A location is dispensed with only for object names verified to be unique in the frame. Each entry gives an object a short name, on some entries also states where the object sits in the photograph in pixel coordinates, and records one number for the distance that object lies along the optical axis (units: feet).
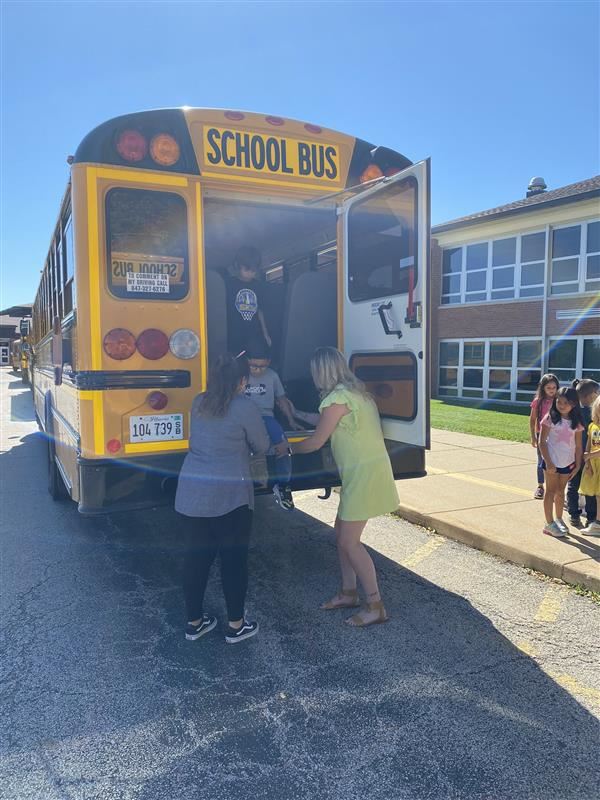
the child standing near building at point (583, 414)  18.07
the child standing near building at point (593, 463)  16.38
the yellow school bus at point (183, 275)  11.89
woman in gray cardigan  10.85
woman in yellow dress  11.64
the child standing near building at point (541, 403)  18.60
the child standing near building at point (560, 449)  16.39
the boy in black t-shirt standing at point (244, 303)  15.58
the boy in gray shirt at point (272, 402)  13.11
